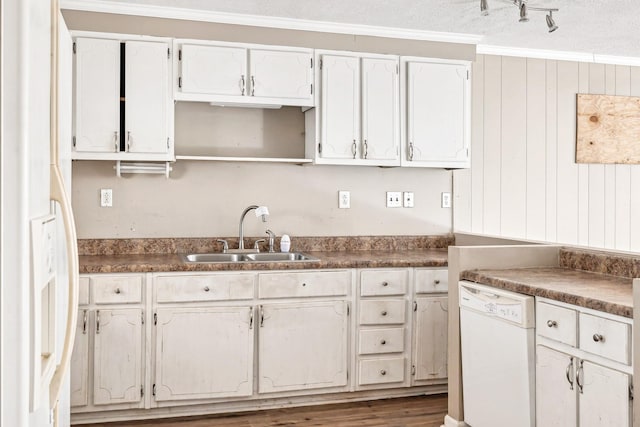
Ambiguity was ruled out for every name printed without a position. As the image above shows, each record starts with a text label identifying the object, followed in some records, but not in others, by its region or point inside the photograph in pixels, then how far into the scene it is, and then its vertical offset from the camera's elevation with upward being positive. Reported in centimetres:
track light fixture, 313 +110
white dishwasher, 246 -62
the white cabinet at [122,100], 334 +66
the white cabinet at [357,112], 374 +66
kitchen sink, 370 -26
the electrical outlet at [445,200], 432 +11
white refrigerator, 94 -2
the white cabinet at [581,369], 202 -56
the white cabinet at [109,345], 310 -68
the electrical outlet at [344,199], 409 +11
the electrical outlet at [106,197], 365 +12
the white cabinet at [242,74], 349 +85
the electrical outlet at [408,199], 422 +12
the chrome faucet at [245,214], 364 +1
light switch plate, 419 +12
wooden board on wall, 475 +69
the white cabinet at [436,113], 390 +67
